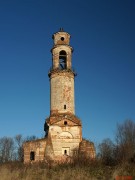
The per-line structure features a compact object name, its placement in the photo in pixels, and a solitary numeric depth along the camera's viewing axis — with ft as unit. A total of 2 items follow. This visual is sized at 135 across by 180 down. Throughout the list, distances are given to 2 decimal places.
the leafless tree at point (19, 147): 120.61
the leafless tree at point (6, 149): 124.92
